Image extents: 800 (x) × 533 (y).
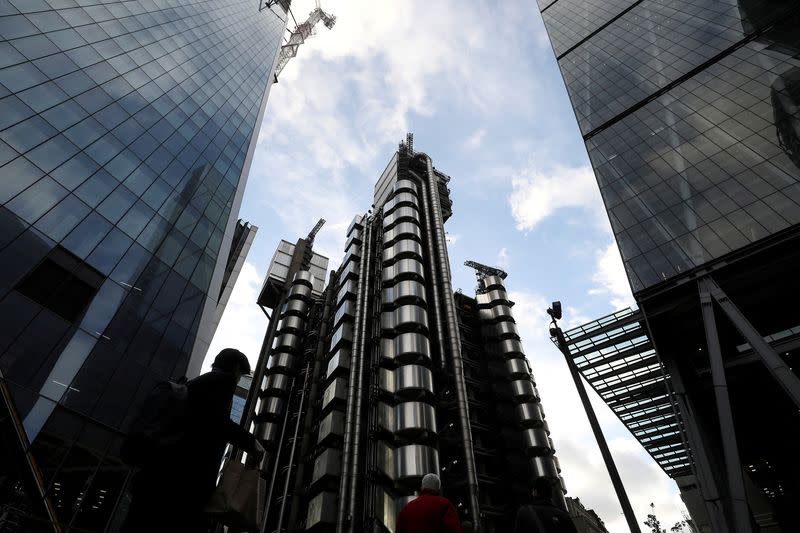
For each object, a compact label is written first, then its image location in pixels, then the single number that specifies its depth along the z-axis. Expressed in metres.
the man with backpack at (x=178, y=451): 3.51
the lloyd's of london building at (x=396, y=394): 28.03
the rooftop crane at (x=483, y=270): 62.94
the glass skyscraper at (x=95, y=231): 16.36
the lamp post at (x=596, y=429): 7.62
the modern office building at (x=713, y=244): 20.39
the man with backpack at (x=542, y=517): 5.80
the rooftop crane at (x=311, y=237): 52.84
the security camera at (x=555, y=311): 11.97
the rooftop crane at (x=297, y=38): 90.62
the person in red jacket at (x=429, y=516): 5.38
